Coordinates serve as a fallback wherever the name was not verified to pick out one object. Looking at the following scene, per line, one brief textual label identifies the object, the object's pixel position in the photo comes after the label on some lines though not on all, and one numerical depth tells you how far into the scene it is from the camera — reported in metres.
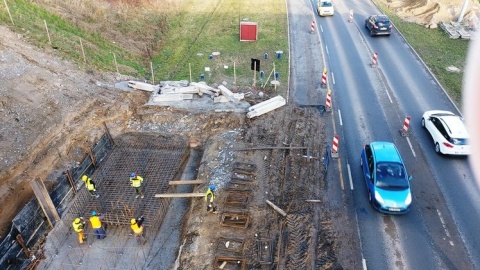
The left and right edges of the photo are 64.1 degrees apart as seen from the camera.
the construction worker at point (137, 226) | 15.23
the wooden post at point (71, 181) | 17.82
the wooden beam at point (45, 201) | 15.77
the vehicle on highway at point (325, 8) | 33.88
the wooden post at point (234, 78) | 24.93
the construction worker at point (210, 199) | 15.60
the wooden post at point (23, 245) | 14.98
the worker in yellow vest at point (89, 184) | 17.03
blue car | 14.85
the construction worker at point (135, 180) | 16.80
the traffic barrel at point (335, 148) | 18.06
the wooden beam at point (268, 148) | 19.05
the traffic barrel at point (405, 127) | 19.36
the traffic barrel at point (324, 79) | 23.78
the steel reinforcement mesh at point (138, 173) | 16.95
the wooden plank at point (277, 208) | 15.43
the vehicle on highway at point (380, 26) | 29.78
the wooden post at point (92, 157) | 19.61
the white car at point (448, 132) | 17.55
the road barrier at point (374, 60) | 25.99
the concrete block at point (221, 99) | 22.73
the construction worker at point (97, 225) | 15.23
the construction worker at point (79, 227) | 15.28
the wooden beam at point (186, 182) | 17.62
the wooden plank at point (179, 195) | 16.66
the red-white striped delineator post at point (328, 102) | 21.62
